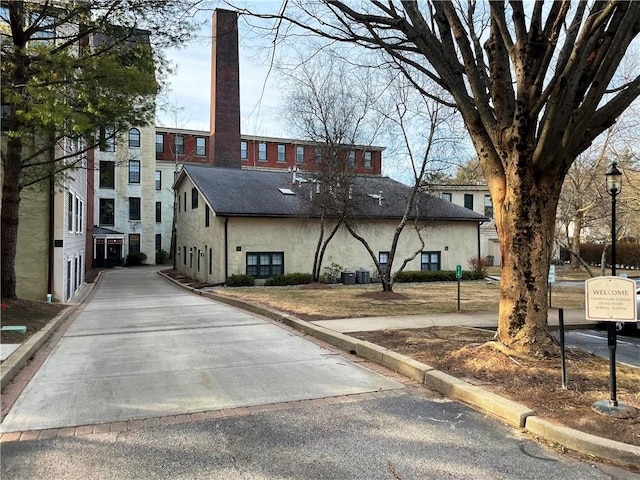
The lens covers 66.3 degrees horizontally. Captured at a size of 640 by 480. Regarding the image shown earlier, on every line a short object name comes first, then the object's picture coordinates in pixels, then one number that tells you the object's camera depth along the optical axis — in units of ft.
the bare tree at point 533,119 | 20.51
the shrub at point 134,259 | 156.56
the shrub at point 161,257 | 166.13
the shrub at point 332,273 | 86.88
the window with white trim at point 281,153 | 180.65
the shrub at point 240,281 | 77.25
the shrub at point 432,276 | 89.86
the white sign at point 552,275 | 44.52
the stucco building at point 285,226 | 81.04
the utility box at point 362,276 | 87.56
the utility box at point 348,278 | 86.02
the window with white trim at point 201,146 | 174.76
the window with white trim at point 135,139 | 153.07
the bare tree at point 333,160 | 64.03
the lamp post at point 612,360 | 15.94
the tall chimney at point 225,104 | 118.01
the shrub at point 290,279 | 80.18
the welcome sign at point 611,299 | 15.94
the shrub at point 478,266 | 96.43
